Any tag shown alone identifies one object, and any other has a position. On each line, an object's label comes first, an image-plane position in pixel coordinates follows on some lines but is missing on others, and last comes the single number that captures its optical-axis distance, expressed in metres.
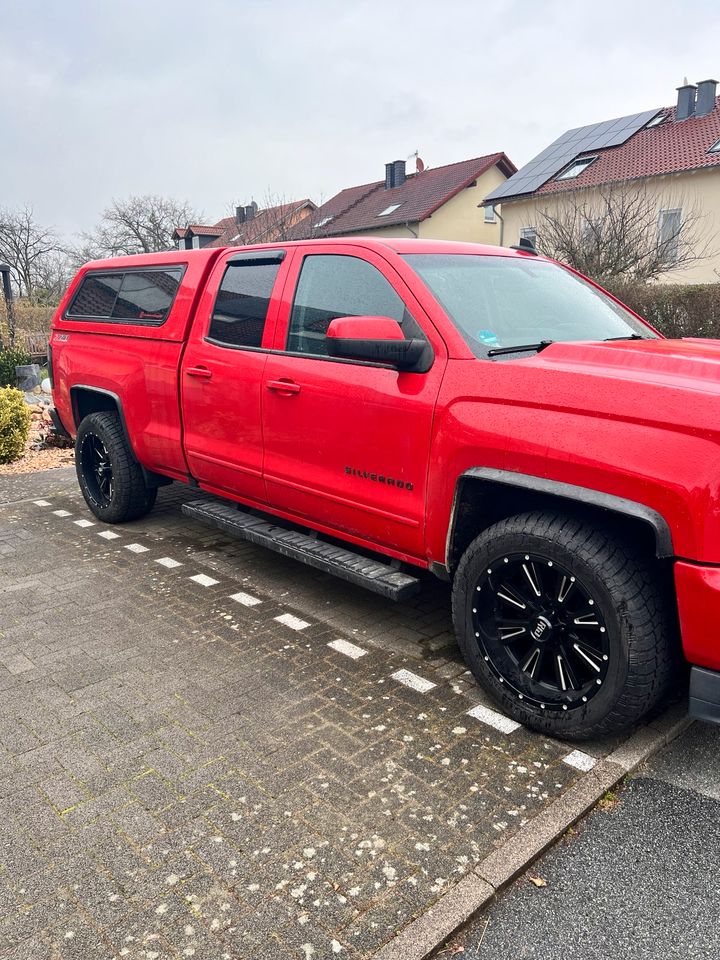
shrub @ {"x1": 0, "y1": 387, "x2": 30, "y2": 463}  8.32
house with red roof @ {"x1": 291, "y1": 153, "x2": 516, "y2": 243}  30.83
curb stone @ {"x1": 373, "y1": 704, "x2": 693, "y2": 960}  1.96
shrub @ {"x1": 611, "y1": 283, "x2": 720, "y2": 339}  10.76
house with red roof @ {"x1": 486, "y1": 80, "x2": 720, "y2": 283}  20.22
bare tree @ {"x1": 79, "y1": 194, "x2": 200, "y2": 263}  47.47
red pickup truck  2.45
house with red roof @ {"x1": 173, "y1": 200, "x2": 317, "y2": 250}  28.86
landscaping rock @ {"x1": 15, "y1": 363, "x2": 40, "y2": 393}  15.17
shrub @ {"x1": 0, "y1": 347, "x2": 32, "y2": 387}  14.86
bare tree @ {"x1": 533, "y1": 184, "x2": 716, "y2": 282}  13.16
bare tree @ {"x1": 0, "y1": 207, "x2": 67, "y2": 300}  46.00
